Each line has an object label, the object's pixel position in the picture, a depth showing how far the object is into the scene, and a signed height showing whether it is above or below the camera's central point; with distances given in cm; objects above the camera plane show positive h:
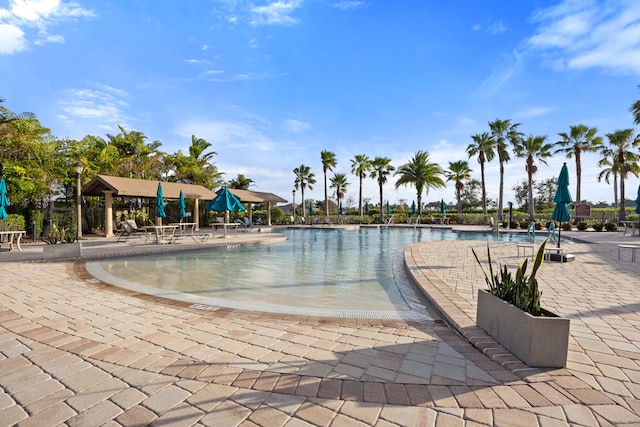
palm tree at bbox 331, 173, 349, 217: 3950 +378
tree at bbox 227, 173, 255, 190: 3628 +375
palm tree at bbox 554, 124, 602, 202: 2759 +604
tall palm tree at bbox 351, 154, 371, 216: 3544 +552
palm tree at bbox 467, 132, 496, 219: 2886 +583
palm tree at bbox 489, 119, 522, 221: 2839 +690
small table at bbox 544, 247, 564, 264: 840 -107
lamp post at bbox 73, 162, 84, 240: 1281 +158
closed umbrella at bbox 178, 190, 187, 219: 1687 +41
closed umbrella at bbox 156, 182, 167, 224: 1487 +51
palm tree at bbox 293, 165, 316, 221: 4081 +480
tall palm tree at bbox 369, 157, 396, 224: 3358 +481
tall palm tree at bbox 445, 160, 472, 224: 3231 +414
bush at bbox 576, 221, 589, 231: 2123 -92
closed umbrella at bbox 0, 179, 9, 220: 1070 +58
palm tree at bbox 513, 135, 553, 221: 2797 +540
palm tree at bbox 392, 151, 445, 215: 3209 +403
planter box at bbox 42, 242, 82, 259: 879 -94
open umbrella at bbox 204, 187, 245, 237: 1496 +58
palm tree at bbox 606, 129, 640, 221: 2609 +479
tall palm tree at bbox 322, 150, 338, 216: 3631 +605
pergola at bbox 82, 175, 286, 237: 1602 +146
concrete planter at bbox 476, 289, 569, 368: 254 -102
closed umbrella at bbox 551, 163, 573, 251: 852 +38
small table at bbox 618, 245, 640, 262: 831 -105
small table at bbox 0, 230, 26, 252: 1041 -85
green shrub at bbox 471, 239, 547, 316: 278 -72
